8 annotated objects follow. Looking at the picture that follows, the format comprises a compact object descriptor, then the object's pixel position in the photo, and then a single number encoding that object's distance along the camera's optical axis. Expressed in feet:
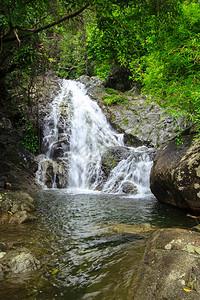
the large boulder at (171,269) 6.36
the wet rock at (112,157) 36.82
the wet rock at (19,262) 8.52
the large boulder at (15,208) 15.37
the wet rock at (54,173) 36.88
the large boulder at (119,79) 68.54
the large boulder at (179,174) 17.67
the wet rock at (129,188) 31.22
